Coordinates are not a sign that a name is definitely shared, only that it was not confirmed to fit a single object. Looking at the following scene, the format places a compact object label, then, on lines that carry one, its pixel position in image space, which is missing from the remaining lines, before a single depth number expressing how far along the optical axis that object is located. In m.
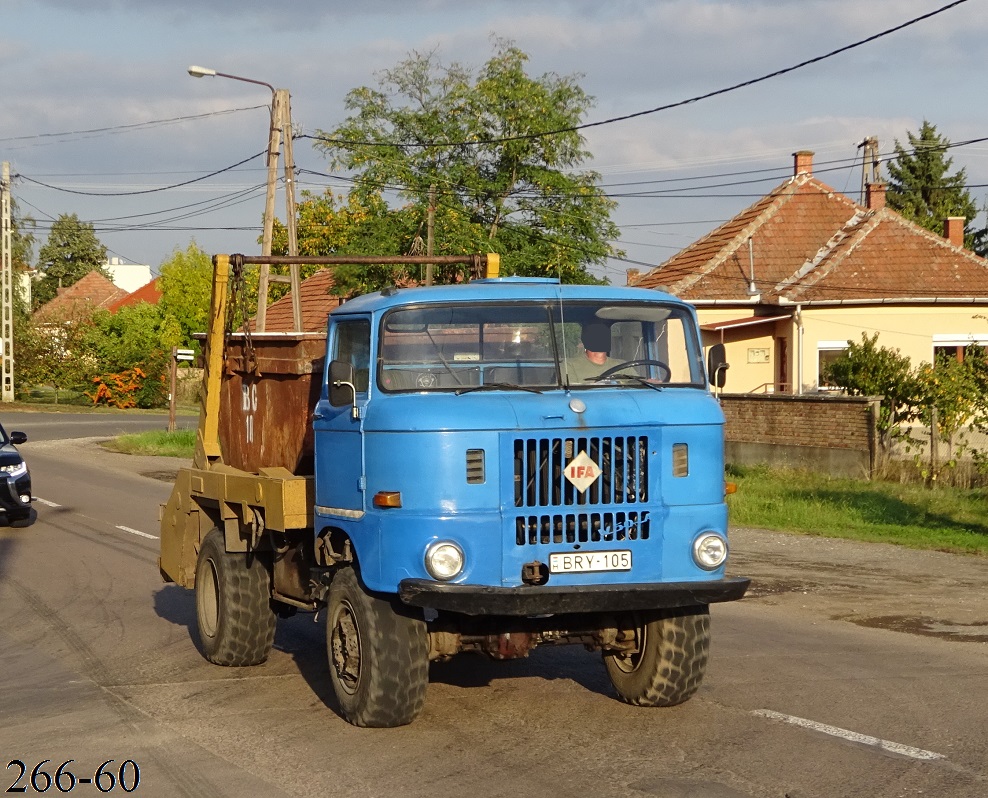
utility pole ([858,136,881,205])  44.62
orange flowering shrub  58.03
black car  17.41
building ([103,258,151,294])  120.62
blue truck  6.64
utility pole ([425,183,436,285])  30.04
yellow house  31.09
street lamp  29.06
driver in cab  7.27
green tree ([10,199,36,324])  62.43
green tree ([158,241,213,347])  71.06
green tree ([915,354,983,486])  16.23
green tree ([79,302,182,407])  57.97
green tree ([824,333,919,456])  22.17
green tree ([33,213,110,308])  118.00
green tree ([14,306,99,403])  58.91
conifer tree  64.50
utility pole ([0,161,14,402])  56.31
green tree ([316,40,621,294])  36.59
